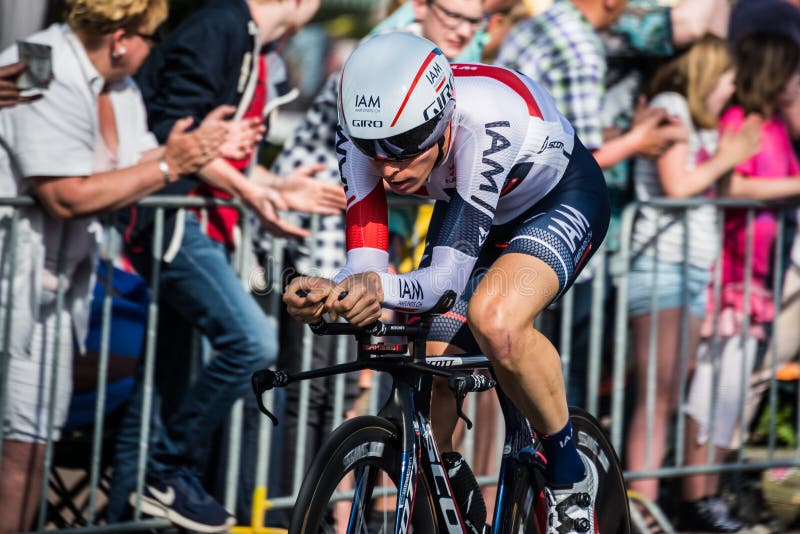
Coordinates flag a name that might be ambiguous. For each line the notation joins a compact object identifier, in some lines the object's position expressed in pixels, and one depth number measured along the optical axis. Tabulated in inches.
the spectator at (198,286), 453.1
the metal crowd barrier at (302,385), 443.2
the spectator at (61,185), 419.2
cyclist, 298.0
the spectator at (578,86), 522.0
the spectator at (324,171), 482.9
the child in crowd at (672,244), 534.6
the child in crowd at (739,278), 549.3
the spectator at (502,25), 556.4
